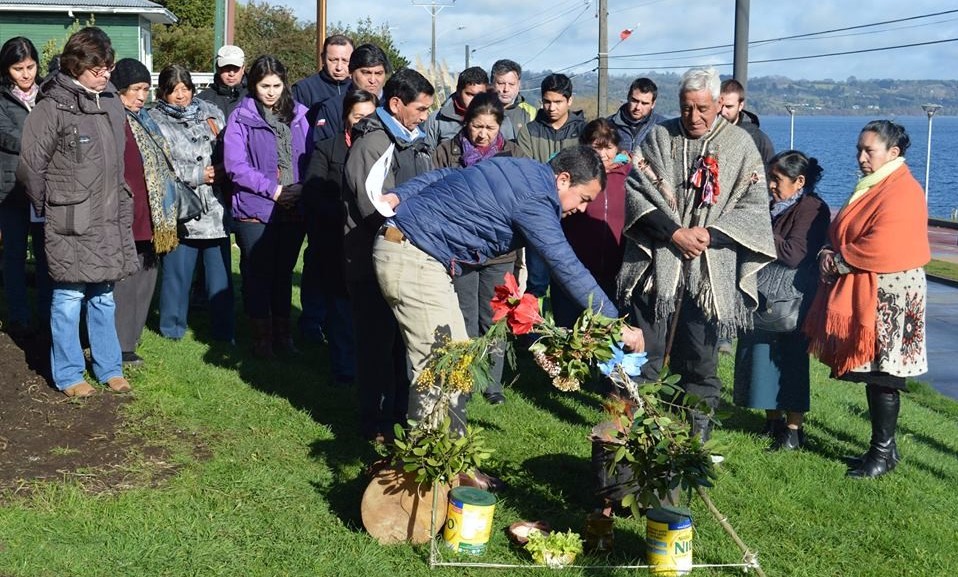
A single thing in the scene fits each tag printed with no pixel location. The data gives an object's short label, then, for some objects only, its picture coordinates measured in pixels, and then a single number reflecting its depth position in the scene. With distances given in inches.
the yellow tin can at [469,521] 192.5
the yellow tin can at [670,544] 185.8
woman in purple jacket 309.6
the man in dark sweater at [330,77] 342.6
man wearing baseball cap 346.3
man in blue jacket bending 199.6
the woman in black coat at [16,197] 293.0
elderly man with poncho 239.0
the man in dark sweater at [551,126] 317.7
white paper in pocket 213.5
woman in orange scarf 244.1
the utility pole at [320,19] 542.5
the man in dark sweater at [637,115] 328.4
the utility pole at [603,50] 1086.4
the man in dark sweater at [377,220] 241.4
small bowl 200.4
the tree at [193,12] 1595.7
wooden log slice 199.2
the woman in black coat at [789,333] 266.7
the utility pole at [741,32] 597.0
